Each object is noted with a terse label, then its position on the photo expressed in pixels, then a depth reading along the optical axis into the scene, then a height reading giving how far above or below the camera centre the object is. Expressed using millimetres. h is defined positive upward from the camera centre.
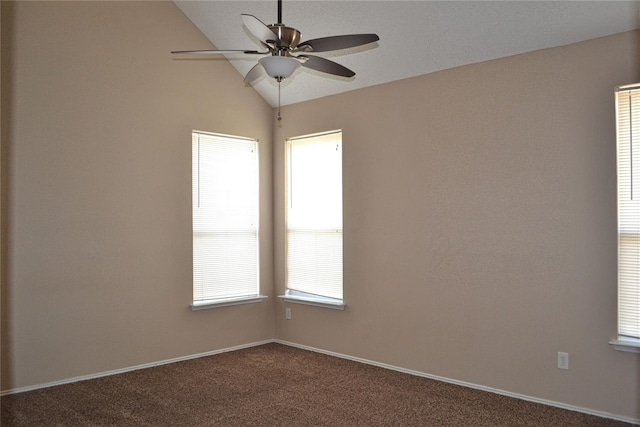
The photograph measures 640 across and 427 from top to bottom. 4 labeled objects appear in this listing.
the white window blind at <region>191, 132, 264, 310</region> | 5086 +19
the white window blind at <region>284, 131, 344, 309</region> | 5113 +5
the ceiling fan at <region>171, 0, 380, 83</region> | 2658 +979
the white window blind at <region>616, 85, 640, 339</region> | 3354 +54
